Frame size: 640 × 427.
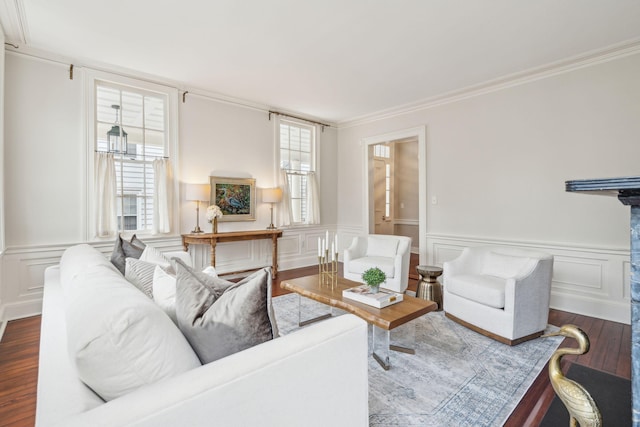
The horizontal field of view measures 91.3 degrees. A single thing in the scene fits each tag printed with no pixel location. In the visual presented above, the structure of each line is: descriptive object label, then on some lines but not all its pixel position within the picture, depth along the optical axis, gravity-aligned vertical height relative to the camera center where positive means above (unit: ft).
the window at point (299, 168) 17.54 +2.44
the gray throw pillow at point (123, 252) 7.18 -1.00
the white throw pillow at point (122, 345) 2.68 -1.21
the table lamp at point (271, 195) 15.85 +0.77
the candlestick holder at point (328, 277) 9.52 -2.14
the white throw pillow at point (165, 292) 4.20 -1.18
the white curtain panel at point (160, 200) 12.80 +0.40
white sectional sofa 2.28 -1.51
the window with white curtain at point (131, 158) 11.58 +2.04
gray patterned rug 5.62 -3.61
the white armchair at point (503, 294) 8.31 -2.35
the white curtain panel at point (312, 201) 18.25 +0.55
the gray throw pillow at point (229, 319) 3.40 -1.22
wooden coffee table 6.92 -2.33
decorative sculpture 3.64 -2.22
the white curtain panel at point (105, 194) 11.43 +0.58
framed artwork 14.66 +0.64
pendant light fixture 12.01 +2.78
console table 13.38 -1.25
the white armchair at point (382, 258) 12.11 -1.99
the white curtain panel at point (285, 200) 17.03 +0.56
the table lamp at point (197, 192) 13.34 +0.77
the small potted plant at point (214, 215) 13.82 -0.22
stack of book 7.56 -2.16
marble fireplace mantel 3.13 -0.60
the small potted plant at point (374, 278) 7.95 -1.72
